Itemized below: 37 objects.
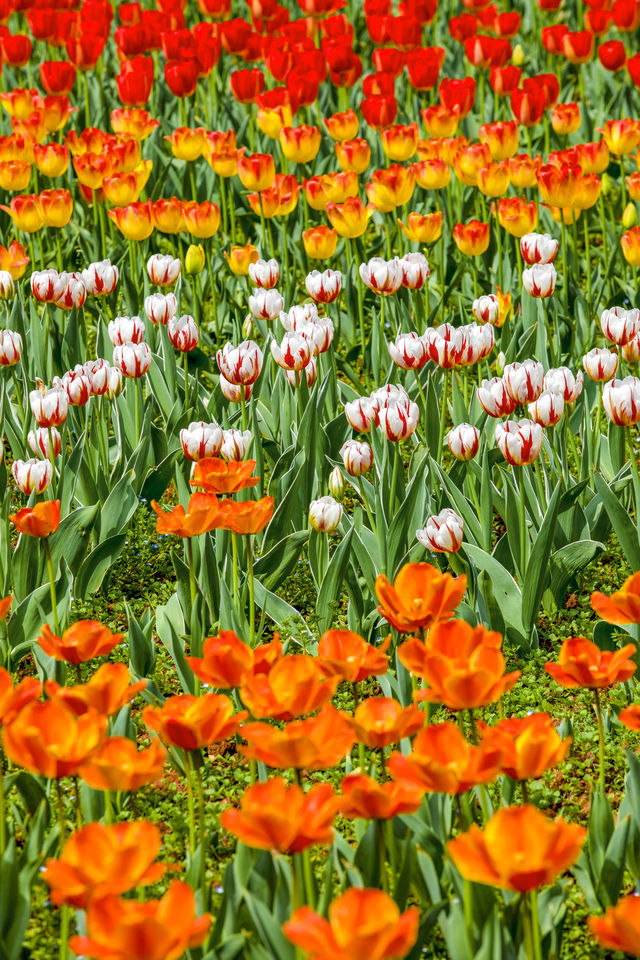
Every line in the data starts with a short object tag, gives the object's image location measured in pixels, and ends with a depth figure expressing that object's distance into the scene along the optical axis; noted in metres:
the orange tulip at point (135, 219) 8.91
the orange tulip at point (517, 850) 3.39
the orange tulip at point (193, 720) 4.03
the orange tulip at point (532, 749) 3.84
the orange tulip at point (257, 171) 9.71
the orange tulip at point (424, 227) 8.96
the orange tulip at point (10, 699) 4.13
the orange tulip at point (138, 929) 3.21
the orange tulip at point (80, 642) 4.64
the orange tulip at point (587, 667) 4.40
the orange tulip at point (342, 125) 10.97
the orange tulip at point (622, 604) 4.64
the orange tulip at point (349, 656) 4.45
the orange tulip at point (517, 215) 8.84
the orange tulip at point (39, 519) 5.34
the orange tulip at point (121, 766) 3.84
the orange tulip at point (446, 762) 3.78
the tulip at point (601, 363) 7.06
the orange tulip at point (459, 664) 4.09
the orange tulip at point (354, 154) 10.03
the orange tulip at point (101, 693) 4.20
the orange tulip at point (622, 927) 3.24
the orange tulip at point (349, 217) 8.96
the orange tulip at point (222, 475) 5.77
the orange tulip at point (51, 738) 3.88
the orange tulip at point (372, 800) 3.81
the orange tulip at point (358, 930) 3.15
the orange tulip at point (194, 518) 5.26
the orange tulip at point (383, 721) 4.08
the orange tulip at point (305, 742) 3.78
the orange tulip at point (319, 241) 8.99
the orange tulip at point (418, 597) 4.66
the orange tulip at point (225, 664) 4.25
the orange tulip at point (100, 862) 3.43
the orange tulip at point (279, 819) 3.51
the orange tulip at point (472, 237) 8.94
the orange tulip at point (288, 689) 4.02
